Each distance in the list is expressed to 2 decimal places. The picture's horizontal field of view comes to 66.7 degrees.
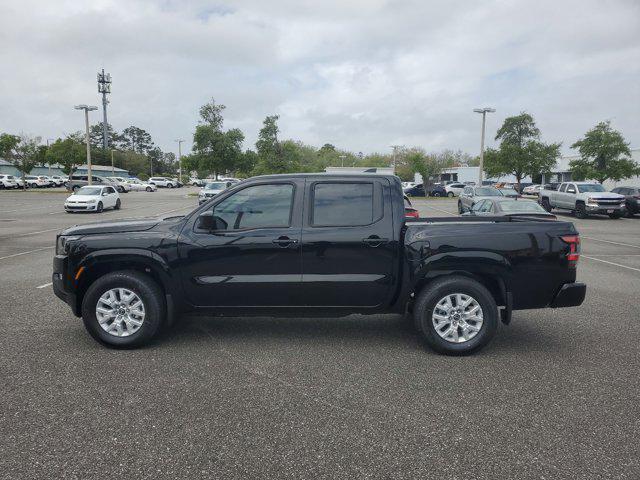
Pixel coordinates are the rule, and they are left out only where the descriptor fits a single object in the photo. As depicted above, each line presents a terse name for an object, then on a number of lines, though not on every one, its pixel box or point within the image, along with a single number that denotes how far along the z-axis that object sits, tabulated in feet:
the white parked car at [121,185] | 195.42
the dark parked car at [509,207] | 46.96
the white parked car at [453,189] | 166.88
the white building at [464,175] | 230.89
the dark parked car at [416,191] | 164.20
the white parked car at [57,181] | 211.20
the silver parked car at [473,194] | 75.56
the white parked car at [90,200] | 80.59
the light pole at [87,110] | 120.06
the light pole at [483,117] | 116.06
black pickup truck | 16.05
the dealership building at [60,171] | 243.89
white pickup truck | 75.77
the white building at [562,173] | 213.66
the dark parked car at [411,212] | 24.40
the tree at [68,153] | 180.04
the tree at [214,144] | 168.04
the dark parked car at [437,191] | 165.78
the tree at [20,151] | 161.44
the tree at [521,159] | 161.17
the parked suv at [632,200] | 79.71
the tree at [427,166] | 178.40
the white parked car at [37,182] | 199.57
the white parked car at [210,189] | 101.23
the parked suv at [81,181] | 157.38
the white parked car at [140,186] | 209.87
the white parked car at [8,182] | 179.73
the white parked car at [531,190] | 182.44
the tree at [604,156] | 115.85
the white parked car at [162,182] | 245.04
